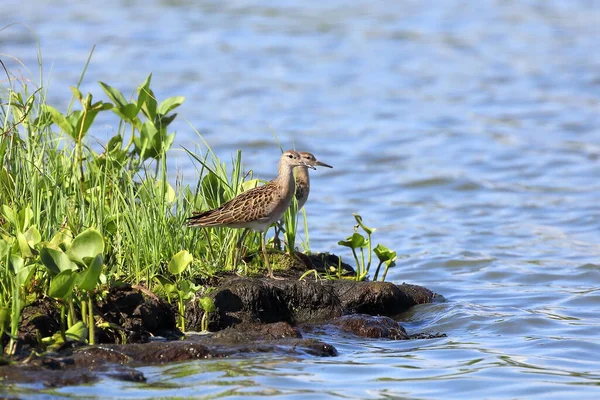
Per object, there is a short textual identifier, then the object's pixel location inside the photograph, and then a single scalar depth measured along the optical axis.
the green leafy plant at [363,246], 16.64
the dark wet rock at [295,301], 14.73
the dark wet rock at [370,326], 15.00
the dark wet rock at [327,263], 17.44
